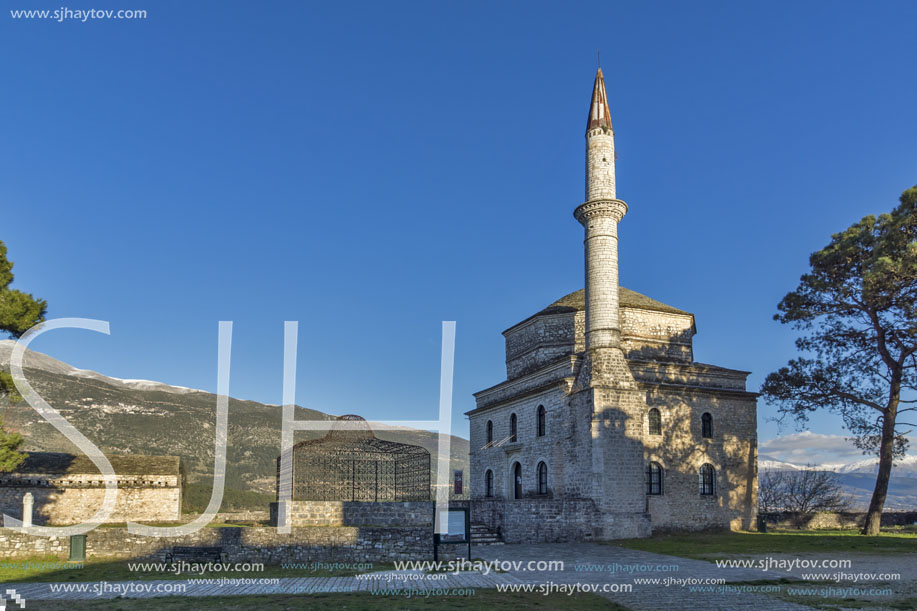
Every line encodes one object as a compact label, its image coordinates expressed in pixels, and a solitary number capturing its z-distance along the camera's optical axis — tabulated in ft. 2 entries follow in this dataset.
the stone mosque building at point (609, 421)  77.20
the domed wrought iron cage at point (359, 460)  86.69
